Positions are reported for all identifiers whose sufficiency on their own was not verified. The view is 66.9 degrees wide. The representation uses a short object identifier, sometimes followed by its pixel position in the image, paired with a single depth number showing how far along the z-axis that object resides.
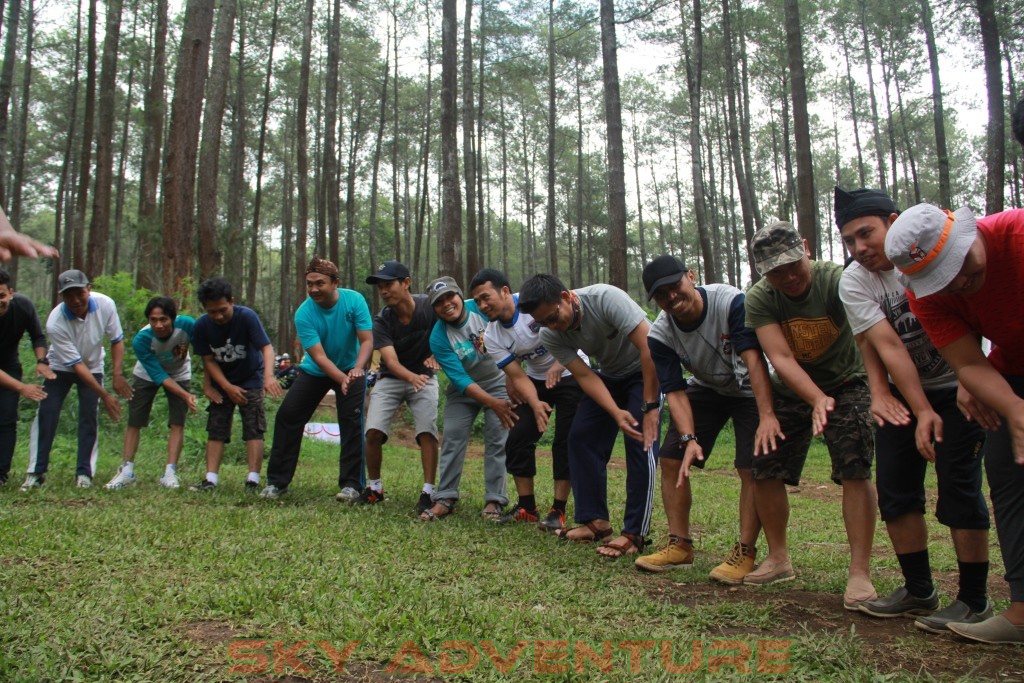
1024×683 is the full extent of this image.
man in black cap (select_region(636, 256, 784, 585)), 4.40
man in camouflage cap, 3.89
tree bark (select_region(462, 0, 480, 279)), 20.30
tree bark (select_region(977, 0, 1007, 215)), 14.70
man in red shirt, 2.71
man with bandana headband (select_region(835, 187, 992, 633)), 3.49
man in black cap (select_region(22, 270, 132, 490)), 7.08
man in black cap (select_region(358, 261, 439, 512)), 6.78
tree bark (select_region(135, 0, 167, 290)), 16.02
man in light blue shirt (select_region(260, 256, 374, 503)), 6.98
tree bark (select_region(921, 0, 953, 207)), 17.70
